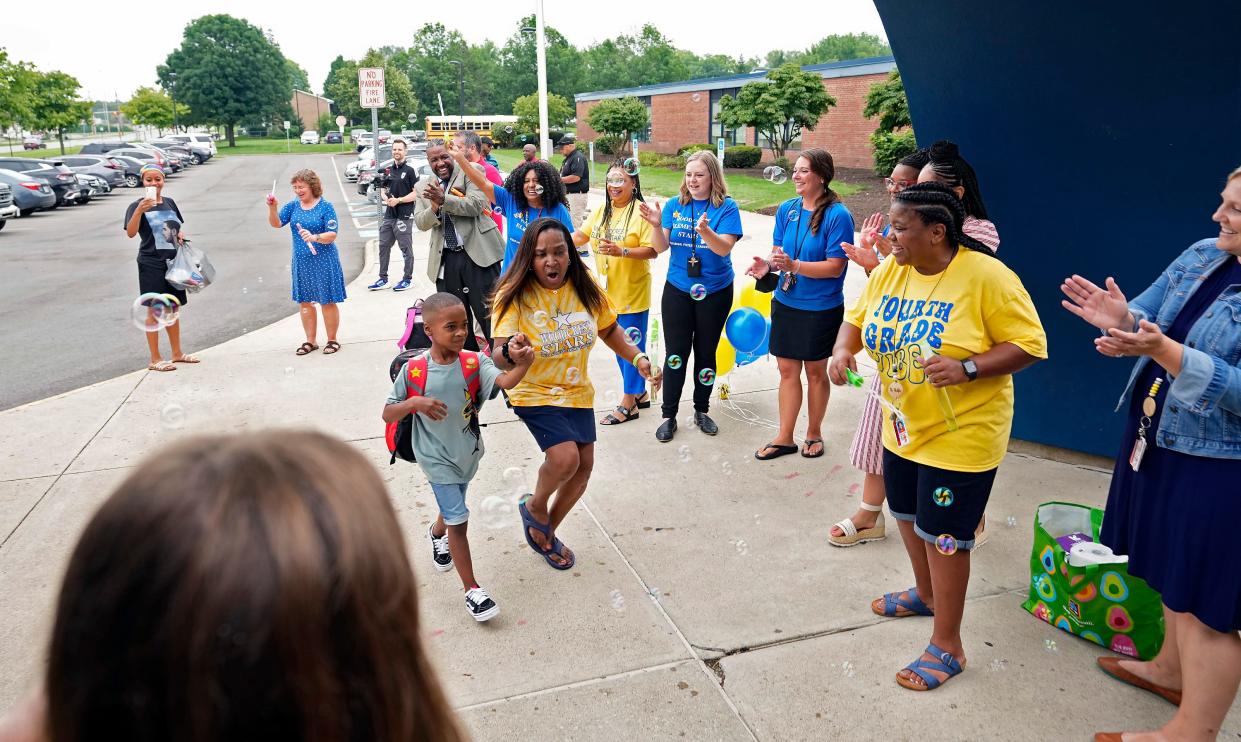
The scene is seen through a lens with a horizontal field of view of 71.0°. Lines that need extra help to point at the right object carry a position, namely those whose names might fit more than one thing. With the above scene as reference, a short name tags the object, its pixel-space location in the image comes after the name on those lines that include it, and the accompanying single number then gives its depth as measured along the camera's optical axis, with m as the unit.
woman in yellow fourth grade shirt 3.10
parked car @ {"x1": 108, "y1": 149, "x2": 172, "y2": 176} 37.54
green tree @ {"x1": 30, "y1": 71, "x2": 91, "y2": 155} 49.25
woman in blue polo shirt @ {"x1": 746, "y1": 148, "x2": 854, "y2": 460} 5.36
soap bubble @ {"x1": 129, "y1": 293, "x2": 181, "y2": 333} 6.91
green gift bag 3.44
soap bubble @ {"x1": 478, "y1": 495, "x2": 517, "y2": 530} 4.82
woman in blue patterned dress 8.29
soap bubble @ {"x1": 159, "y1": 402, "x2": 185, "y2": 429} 6.21
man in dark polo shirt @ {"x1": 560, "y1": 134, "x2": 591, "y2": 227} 13.34
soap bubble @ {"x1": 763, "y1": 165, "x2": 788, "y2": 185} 7.95
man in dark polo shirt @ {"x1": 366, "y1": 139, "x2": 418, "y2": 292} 11.95
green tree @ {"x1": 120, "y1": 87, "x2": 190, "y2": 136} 76.00
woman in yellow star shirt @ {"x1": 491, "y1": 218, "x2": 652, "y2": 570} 4.07
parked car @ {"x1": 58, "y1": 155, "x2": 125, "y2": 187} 31.99
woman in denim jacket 2.60
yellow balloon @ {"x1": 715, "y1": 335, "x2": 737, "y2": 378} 6.87
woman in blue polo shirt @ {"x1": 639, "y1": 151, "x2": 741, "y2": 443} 5.93
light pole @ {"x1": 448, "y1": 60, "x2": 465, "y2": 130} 87.17
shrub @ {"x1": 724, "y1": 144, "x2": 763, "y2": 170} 34.16
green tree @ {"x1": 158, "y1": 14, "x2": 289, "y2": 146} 85.12
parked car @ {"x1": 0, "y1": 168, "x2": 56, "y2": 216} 23.16
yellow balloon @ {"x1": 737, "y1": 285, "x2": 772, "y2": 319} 7.02
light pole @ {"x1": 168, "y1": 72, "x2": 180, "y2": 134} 87.81
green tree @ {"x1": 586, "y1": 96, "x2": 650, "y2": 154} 38.00
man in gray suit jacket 6.91
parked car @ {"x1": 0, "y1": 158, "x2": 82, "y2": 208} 25.41
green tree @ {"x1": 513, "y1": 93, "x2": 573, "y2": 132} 49.79
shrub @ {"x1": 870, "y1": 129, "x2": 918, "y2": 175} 21.45
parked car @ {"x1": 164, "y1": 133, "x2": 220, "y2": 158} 56.69
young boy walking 3.71
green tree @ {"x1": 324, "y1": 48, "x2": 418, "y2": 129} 81.12
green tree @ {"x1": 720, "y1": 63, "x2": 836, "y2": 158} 28.66
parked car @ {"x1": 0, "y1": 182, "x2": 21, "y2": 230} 20.72
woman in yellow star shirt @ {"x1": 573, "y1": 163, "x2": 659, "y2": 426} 6.21
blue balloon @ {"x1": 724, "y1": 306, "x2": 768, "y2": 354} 6.61
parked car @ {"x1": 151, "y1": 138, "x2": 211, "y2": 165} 51.45
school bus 55.06
